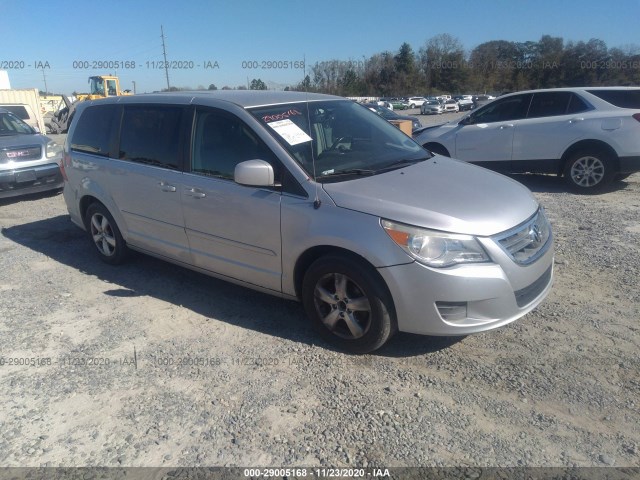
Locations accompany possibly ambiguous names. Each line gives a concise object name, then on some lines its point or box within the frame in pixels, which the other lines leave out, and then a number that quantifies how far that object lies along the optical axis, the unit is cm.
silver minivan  311
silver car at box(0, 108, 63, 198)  834
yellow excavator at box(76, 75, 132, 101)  3056
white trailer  2444
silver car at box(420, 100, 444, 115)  4375
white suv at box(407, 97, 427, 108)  5855
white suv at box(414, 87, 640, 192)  767
